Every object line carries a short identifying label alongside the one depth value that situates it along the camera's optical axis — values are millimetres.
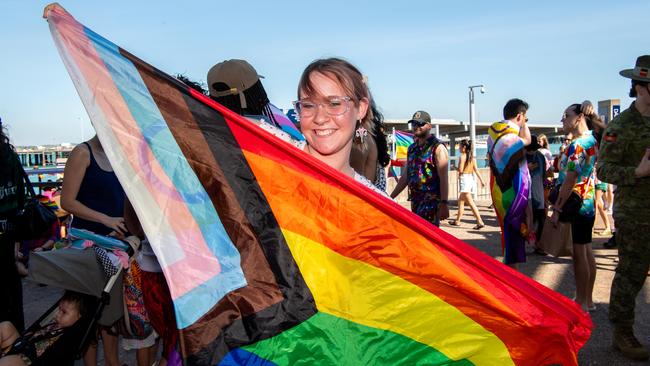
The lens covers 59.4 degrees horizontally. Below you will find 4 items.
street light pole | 22522
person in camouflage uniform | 4246
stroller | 2971
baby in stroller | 2928
